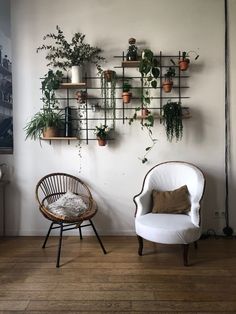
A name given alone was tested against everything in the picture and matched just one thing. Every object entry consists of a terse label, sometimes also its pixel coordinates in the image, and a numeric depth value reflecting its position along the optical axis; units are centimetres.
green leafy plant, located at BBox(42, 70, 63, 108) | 309
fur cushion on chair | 275
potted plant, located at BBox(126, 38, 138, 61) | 313
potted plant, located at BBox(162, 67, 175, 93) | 312
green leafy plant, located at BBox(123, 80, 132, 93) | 314
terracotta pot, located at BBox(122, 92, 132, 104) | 313
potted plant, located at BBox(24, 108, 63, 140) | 314
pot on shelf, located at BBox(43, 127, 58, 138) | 314
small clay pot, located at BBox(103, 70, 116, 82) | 314
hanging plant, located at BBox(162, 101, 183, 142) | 311
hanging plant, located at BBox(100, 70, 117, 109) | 324
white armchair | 253
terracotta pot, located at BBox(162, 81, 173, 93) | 312
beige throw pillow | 288
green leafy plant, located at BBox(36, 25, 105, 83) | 319
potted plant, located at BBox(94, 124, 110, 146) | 320
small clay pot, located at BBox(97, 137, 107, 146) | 322
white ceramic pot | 314
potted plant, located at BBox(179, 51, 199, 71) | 310
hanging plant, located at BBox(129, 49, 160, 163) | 308
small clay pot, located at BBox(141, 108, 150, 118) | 318
